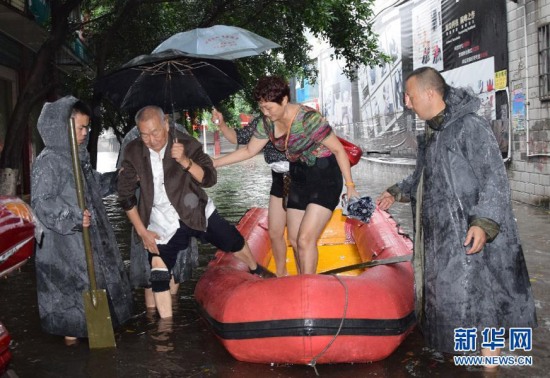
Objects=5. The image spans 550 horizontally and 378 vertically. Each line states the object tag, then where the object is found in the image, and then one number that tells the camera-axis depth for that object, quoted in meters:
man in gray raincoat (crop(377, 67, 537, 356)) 3.75
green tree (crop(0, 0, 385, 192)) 10.16
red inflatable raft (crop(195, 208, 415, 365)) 4.00
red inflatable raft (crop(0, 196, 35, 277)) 2.84
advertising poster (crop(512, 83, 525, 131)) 12.12
